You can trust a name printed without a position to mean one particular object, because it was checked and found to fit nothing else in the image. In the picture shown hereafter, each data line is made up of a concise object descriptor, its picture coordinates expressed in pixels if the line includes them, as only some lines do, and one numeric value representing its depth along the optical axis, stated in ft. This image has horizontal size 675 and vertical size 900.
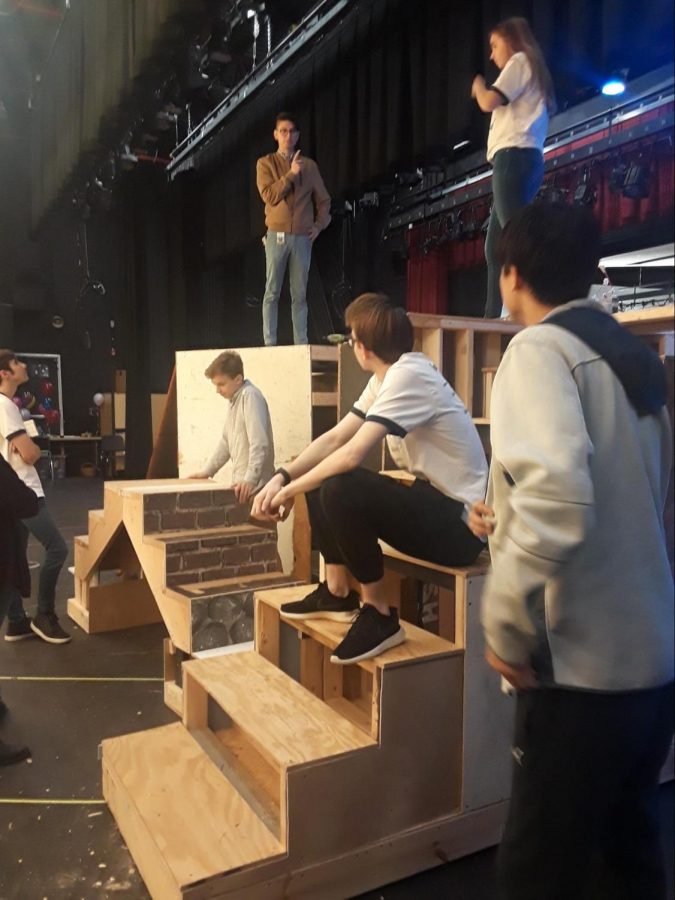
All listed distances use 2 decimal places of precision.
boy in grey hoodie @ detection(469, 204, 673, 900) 3.23
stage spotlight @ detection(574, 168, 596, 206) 18.34
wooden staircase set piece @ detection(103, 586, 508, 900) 5.81
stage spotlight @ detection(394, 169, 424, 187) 20.88
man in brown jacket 15.26
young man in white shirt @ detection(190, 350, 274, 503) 12.42
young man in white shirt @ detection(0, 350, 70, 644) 11.58
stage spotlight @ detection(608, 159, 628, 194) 14.26
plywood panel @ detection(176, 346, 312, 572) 14.16
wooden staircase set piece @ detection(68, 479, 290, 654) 9.95
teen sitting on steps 6.39
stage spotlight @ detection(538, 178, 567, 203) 20.20
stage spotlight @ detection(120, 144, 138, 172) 23.93
